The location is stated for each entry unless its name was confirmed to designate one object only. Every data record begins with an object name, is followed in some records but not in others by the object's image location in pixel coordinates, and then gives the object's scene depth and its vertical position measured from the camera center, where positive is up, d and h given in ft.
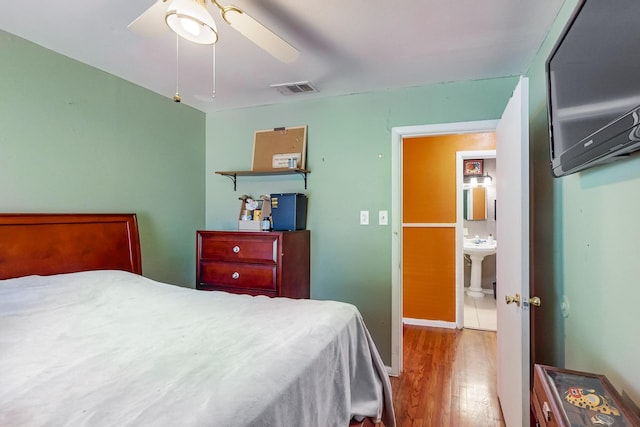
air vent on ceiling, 7.83 +3.17
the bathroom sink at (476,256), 14.12 -1.67
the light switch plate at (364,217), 8.45 +0.01
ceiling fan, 3.67 +2.44
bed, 2.51 -1.40
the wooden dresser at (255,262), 7.81 -1.12
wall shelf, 8.79 +1.24
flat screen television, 2.57 +1.27
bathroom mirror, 15.80 +0.74
